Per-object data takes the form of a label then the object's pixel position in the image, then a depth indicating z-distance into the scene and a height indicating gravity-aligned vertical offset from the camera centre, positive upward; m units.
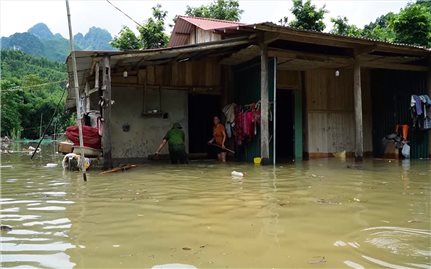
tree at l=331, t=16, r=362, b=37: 23.05 +5.98
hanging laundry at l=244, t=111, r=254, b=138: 10.79 +0.18
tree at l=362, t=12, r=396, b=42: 18.57 +5.07
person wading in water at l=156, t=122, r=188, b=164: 10.32 -0.29
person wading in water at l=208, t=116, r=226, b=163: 11.49 -0.17
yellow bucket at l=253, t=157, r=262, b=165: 9.88 -0.73
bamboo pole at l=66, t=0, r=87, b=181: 6.18 +1.02
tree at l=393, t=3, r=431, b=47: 17.16 +4.48
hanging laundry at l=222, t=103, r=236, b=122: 11.71 +0.56
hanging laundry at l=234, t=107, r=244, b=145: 11.25 +0.11
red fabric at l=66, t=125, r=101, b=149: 9.28 -0.06
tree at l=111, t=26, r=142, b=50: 24.68 +5.76
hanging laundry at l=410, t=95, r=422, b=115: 11.41 +0.69
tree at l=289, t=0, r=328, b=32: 22.88 +6.54
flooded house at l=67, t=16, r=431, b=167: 9.91 +1.21
